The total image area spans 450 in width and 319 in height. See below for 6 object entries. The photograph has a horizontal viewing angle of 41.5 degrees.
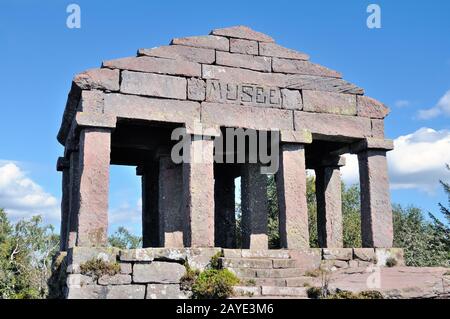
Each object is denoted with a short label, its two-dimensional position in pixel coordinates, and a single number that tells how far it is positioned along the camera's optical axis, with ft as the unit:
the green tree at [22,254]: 99.09
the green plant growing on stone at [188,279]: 40.29
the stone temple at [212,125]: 42.88
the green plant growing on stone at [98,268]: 38.81
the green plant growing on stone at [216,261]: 41.47
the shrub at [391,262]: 46.73
